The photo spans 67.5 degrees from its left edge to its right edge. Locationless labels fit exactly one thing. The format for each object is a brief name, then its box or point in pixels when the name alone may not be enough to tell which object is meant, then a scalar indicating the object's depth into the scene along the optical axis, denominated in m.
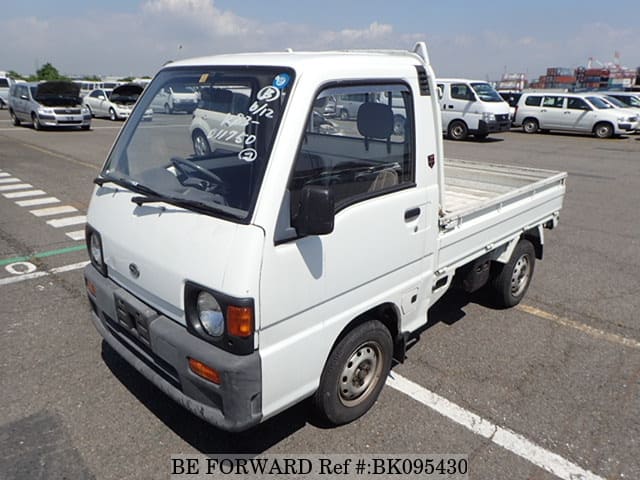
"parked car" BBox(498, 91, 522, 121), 24.31
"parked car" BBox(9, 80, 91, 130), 18.17
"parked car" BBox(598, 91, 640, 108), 22.81
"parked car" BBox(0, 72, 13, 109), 32.39
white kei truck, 2.22
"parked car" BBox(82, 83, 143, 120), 23.05
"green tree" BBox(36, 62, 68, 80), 56.63
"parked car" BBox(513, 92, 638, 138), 19.66
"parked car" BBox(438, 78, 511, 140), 17.53
